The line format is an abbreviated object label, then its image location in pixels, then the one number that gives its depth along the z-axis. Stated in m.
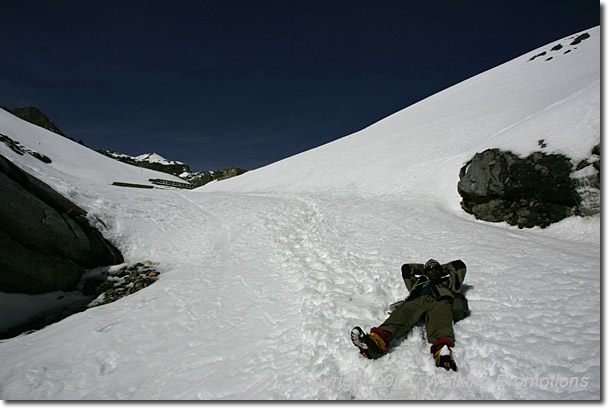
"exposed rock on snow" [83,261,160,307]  6.40
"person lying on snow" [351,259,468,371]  3.44
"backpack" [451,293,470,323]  3.97
